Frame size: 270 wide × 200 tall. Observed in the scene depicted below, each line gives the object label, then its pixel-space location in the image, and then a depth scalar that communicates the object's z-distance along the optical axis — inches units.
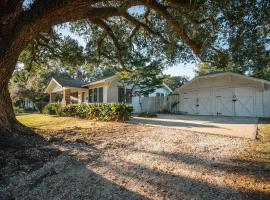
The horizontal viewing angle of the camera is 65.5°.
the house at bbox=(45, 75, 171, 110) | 874.7
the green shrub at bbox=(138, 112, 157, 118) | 684.9
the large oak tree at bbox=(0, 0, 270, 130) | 234.5
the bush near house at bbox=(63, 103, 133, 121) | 519.0
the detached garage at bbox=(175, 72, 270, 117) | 645.3
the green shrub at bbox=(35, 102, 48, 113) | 1128.6
